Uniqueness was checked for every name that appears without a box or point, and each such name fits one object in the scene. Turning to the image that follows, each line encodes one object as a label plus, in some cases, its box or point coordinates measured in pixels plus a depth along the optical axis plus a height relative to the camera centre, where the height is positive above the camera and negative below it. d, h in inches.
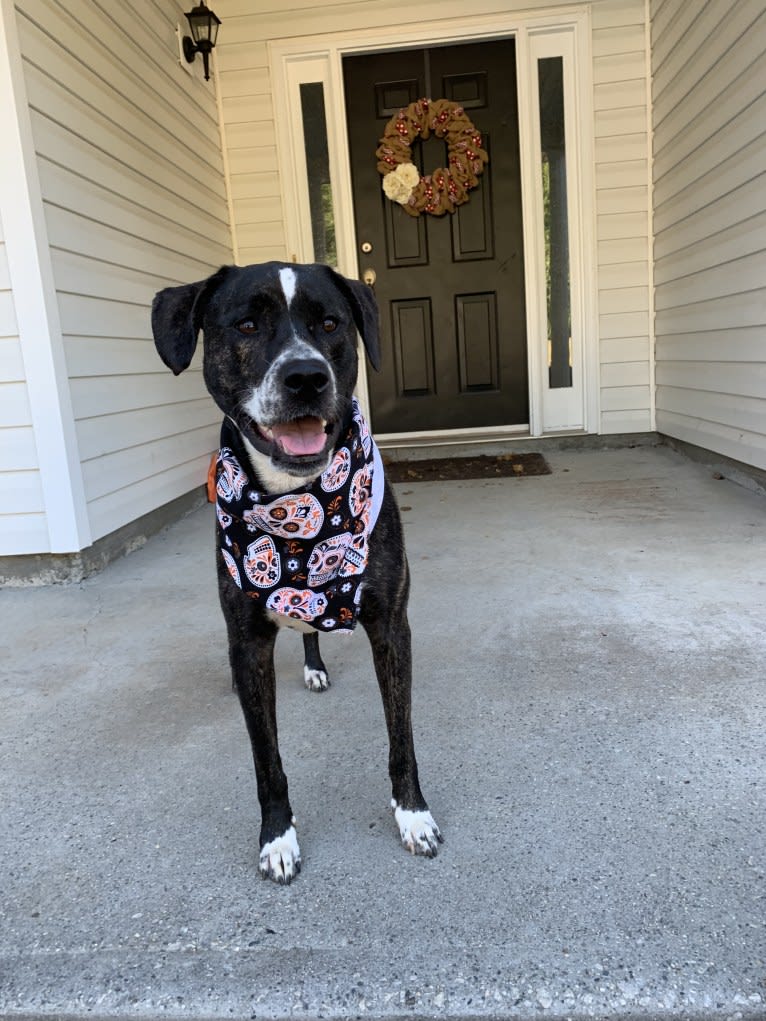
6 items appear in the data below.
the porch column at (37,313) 110.0 +11.3
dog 55.0 -10.4
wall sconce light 185.0 +84.5
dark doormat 190.7 -28.6
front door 202.2 +27.1
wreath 199.9 +52.9
